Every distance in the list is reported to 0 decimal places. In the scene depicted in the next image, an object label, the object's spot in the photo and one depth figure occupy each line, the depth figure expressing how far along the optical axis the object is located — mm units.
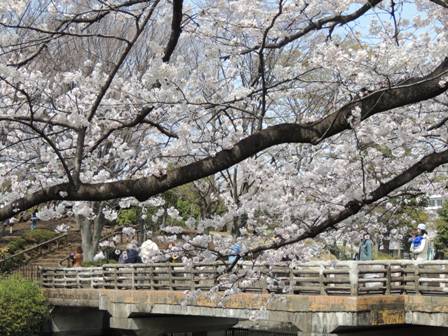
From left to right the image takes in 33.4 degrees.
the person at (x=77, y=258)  22578
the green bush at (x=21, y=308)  18391
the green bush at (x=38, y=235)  31509
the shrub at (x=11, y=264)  24547
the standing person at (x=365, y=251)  15731
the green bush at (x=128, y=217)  31084
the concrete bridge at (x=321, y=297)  13438
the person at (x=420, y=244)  14297
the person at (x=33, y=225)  33578
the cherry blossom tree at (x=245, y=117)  5430
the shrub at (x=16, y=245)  29188
